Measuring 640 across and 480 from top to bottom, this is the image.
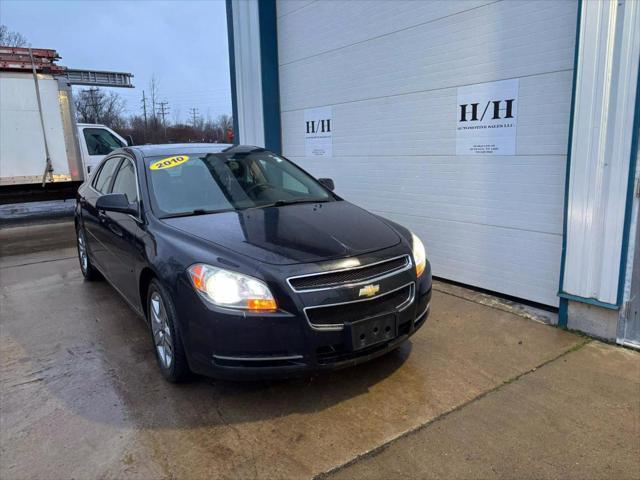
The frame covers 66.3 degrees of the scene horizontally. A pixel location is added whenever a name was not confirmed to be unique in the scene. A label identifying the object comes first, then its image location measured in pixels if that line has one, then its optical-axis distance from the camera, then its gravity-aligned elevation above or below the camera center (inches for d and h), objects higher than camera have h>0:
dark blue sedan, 106.4 -29.4
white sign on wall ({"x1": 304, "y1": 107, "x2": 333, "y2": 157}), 272.5 +5.8
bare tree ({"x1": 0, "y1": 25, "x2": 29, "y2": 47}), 1393.7 +321.7
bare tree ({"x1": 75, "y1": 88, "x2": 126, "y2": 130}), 1590.8 +135.0
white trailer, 379.2 +16.3
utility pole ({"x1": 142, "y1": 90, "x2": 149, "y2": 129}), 2295.9 +187.2
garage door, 169.9 +7.6
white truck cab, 426.9 +5.2
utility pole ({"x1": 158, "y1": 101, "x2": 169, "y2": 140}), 2433.6 +181.5
